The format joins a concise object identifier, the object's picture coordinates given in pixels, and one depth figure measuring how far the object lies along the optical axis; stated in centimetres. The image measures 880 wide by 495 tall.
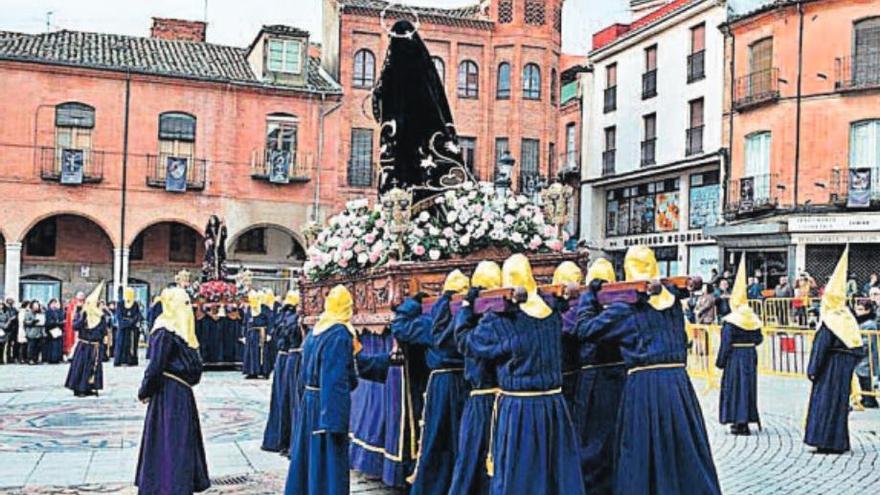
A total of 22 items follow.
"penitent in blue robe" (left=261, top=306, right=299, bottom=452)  1198
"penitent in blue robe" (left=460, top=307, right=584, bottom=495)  743
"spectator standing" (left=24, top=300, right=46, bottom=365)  2686
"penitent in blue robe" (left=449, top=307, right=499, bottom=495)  793
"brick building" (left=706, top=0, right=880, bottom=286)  3269
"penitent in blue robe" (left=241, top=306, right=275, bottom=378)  2238
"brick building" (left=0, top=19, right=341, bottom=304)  3541
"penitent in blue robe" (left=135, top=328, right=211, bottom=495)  891
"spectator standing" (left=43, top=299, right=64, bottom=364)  2719
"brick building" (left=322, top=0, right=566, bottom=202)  3956
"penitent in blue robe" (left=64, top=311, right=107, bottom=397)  1794
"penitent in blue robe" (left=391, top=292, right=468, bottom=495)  858
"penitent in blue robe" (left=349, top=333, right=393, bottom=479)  994
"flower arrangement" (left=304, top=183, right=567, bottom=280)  1002
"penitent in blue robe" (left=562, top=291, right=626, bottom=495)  870
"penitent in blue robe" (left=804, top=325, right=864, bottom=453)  1216
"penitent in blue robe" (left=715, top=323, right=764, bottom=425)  1355
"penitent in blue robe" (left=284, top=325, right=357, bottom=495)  795
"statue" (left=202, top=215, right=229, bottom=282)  2556
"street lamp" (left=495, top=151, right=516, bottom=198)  1498
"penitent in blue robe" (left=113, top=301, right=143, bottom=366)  2566
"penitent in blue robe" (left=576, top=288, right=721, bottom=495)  804
